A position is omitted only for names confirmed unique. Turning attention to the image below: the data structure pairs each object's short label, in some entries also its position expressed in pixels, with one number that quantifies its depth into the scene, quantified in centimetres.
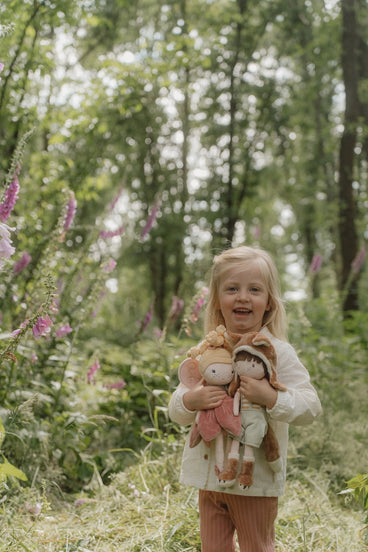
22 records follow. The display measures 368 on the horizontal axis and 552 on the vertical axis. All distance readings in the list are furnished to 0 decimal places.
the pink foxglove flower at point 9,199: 251
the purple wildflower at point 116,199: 393
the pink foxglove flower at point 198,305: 310
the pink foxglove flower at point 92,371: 353
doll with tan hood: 171
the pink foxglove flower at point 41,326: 219
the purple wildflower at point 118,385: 397
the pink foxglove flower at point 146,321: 407
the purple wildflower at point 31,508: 250
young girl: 174
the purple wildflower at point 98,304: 369
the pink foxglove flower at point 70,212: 335
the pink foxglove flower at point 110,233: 388
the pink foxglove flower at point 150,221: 440
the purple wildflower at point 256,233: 665
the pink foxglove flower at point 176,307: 403
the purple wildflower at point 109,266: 345
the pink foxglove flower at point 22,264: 343
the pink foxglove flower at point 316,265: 566
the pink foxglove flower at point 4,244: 184
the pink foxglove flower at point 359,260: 625
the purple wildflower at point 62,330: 328
